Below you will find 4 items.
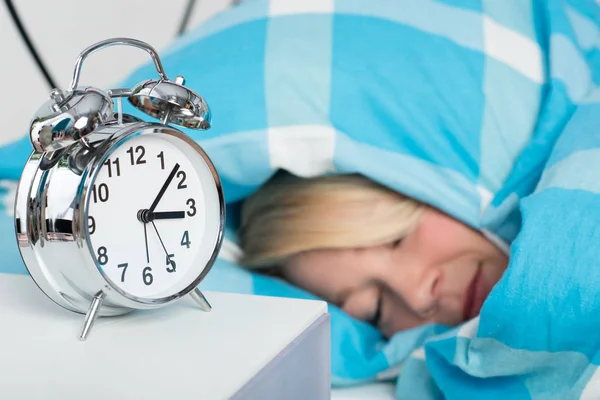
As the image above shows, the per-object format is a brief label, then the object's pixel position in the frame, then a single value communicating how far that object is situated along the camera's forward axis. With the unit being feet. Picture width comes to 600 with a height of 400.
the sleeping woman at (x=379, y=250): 3.80
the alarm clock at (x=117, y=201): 2.63
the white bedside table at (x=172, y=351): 2.47
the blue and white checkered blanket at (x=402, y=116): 3.67
